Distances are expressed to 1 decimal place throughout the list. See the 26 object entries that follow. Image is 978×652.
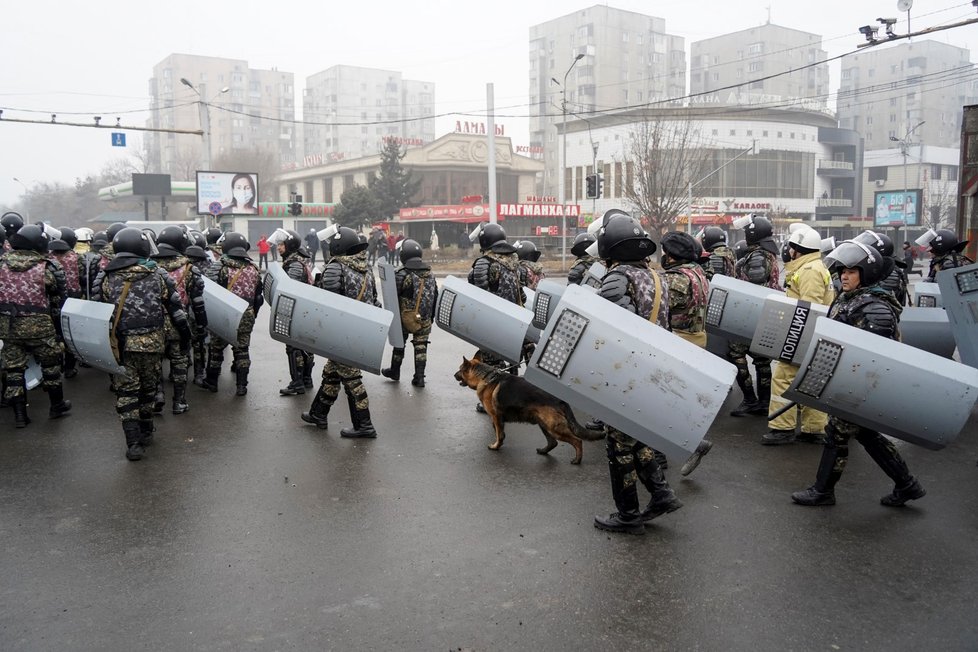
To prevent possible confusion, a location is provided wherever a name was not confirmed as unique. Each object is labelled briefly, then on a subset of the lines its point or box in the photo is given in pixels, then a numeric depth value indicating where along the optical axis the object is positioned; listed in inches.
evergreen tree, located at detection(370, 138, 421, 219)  2107.5
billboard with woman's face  1446.9
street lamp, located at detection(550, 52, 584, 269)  1148.5
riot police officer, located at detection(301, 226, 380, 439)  273.6
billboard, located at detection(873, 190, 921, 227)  1893.5
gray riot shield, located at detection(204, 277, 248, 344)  328.5
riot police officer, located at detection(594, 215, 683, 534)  182.2
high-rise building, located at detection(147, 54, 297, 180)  4288.9
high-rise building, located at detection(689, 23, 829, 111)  3722.9
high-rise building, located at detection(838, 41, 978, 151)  3981.3
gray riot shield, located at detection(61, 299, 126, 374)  249.0
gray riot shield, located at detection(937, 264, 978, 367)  261.9
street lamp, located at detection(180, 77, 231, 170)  1147.3
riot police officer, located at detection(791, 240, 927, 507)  194.5
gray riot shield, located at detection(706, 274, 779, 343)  286.4
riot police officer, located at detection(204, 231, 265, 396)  353.7
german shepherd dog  246.4
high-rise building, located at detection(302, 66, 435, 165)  4441.4
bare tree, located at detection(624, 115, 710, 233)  1277.1
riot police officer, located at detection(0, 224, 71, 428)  289.6
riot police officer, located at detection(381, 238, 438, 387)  366.0
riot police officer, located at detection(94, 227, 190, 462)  252.2
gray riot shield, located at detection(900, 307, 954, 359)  314.3
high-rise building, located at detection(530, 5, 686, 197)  3678.6
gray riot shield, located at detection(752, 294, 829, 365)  243.3
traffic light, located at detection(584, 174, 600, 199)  1064.2
